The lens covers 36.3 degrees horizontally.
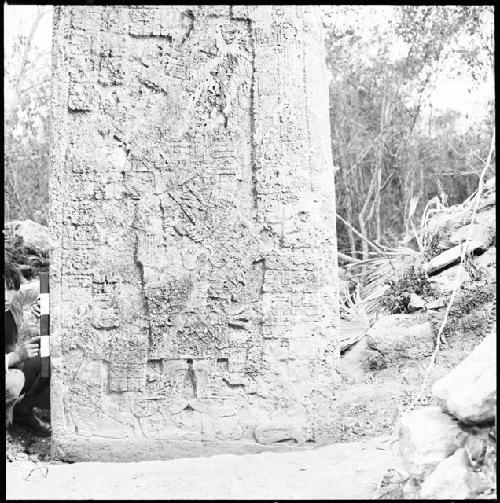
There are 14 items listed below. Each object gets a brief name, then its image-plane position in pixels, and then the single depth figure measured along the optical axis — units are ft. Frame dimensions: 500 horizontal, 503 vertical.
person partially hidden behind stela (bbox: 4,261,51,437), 14.12
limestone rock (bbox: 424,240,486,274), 17.74
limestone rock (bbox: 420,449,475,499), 8.88
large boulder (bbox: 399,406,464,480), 9.39
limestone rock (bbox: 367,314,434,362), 15.83
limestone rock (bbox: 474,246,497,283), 16.76
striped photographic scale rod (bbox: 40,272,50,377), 13.39
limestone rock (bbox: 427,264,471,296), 17.12
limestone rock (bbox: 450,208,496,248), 17.92
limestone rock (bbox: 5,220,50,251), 21.77
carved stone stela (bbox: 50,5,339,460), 13.10
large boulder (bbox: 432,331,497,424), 9.14
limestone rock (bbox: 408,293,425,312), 17.12
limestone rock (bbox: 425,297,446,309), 16.80
